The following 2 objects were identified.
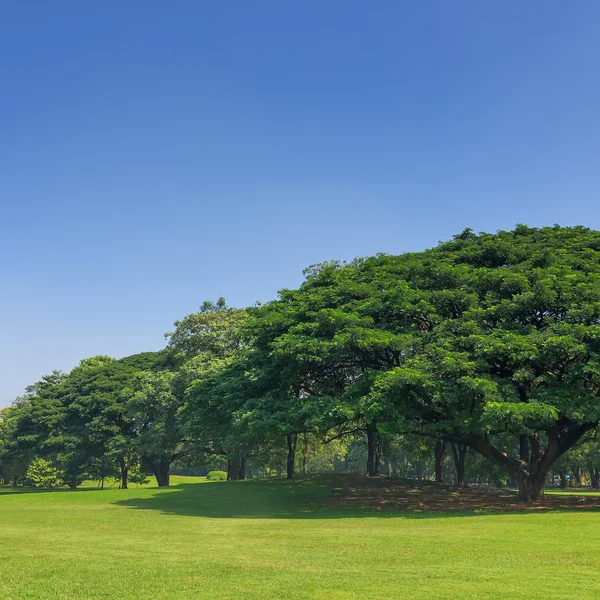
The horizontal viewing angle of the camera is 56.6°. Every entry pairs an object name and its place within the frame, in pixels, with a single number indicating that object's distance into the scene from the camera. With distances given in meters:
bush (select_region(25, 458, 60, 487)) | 62.34
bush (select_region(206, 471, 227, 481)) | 87.06
